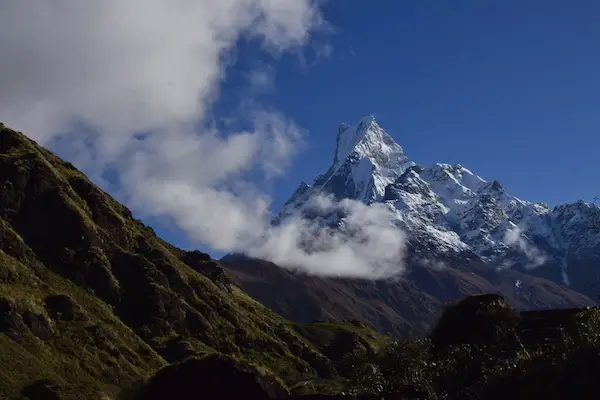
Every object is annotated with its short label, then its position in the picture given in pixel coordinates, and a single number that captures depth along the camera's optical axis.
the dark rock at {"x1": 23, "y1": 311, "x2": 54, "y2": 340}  194.12
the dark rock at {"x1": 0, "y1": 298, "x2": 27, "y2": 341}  186.62
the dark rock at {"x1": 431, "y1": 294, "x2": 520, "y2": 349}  115.00
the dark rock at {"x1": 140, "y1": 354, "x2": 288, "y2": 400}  106.38
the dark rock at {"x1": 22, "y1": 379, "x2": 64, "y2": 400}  158.45
